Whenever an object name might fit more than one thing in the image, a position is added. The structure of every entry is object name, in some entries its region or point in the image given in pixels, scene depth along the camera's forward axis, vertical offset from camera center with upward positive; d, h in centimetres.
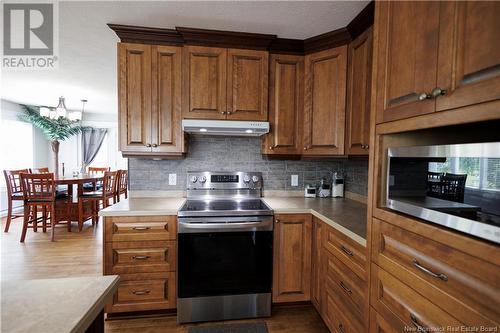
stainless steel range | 188 -81
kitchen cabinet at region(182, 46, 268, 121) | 209 +66
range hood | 205 +29
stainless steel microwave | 71 -8
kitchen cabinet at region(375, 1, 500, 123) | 68 +36
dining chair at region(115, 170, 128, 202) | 473 -56
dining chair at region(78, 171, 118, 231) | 419 -69
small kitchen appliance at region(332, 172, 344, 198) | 250 -26
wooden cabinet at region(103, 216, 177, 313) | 184 -78
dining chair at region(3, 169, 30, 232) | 392 -61
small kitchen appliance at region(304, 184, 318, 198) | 251 -32
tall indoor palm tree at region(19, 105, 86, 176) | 564 +80
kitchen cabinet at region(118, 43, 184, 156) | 204 +51
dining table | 415 -87
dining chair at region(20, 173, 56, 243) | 361 -55
